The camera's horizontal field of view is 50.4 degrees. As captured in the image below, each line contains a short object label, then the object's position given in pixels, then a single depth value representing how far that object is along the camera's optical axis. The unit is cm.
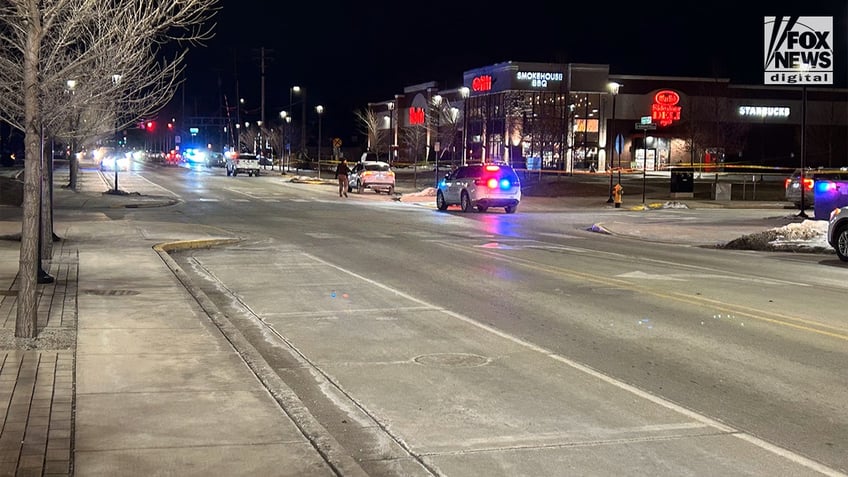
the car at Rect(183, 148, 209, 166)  9369
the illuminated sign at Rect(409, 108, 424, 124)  9363
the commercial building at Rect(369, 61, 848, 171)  7462
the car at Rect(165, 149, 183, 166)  10838
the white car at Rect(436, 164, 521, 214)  3200
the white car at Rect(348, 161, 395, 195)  4656
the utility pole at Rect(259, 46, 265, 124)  8262
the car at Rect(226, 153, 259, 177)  6706
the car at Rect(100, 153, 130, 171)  8607
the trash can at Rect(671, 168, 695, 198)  4388
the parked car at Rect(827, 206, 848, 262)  1733
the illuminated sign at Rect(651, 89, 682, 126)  7800
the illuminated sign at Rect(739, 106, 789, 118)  8375
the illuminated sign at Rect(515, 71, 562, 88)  7488
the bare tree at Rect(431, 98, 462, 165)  8319
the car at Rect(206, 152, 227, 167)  8862
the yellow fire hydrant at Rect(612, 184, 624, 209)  3833
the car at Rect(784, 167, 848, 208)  3388
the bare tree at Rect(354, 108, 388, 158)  10219
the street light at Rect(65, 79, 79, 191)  3903
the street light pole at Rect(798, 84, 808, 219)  2894
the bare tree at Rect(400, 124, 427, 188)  9019
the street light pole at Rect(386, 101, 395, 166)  10466
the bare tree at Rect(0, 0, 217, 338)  861
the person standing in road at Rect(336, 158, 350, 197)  4226
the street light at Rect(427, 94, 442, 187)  8069
